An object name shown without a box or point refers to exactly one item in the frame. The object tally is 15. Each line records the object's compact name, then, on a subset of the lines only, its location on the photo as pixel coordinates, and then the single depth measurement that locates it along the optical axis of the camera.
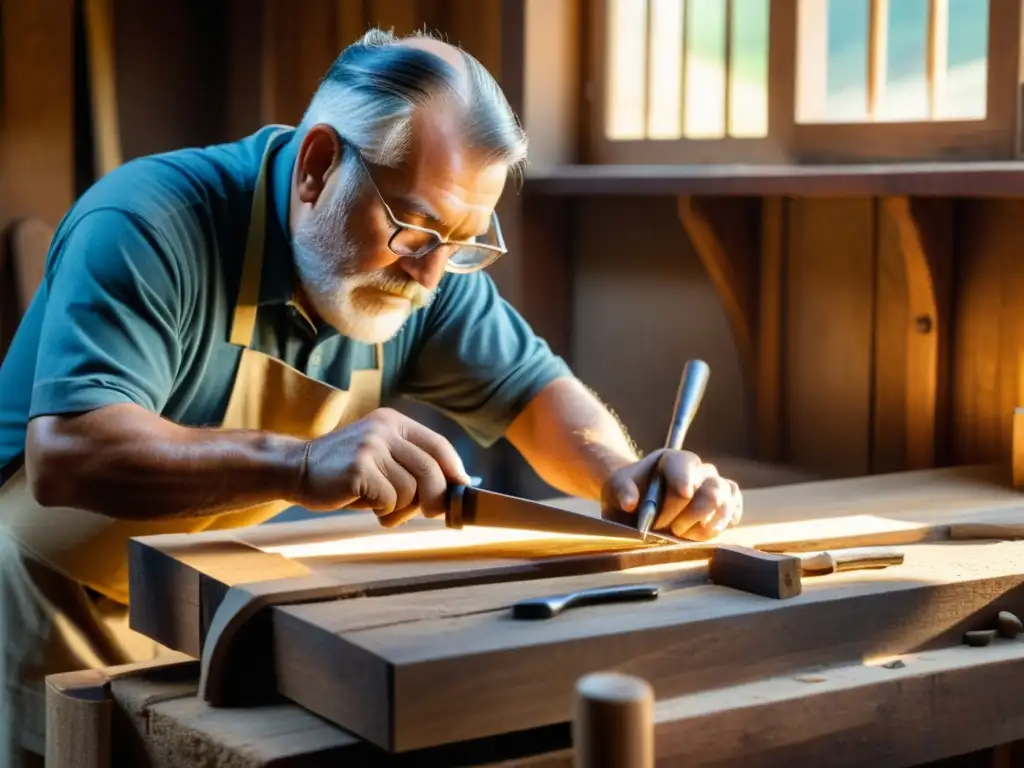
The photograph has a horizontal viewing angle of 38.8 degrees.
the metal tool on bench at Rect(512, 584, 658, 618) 1.63
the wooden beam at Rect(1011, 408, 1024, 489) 2.69
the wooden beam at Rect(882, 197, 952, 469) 2.86
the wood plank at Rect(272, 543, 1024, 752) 1.46
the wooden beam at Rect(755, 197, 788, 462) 3.27
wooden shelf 2.63
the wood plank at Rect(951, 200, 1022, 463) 2.84
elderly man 2.10
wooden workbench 1.50
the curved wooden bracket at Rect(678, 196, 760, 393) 3.28
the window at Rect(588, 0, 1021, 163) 2.90
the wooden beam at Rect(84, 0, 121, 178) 4.57
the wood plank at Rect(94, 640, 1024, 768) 1.54
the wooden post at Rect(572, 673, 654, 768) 1.27
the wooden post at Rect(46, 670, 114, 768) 1.70
